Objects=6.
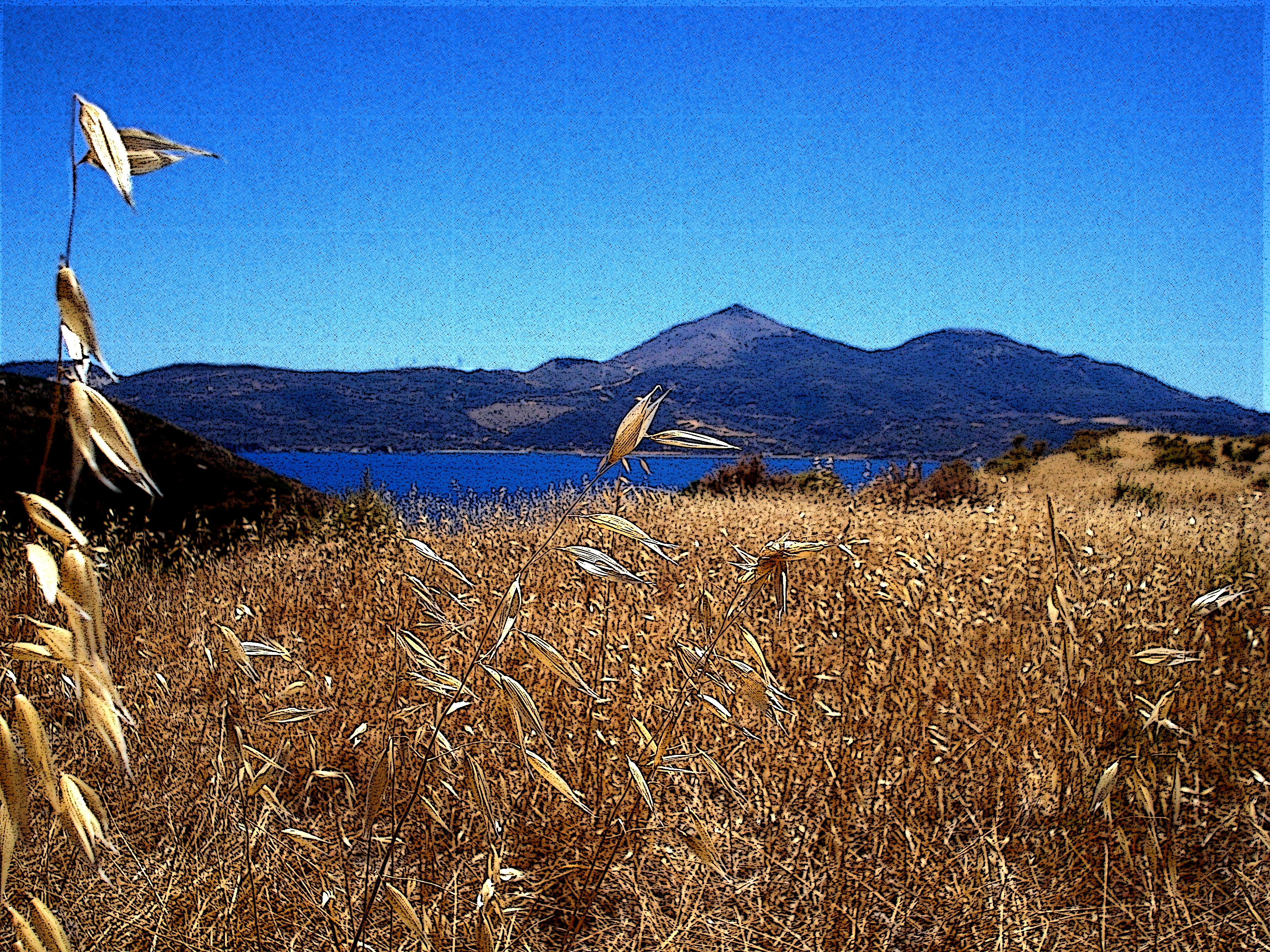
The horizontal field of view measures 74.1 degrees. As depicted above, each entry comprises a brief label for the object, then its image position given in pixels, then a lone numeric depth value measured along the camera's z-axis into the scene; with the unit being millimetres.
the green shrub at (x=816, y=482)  10219
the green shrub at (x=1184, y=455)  15828
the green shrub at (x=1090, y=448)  17438
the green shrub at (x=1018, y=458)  17797
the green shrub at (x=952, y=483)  10578
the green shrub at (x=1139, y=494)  10836
